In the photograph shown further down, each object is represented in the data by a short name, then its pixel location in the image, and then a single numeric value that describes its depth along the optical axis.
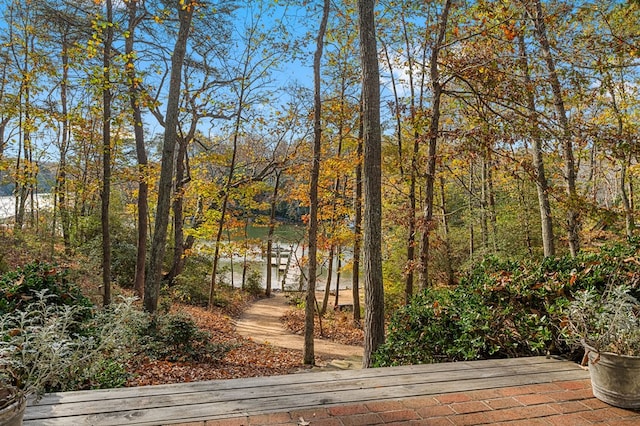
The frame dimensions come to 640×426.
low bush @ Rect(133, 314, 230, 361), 5.58
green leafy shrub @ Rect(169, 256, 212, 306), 11.80
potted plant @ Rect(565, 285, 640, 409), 2.13
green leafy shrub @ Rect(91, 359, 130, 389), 3.20
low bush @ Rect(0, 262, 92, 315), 3.35
